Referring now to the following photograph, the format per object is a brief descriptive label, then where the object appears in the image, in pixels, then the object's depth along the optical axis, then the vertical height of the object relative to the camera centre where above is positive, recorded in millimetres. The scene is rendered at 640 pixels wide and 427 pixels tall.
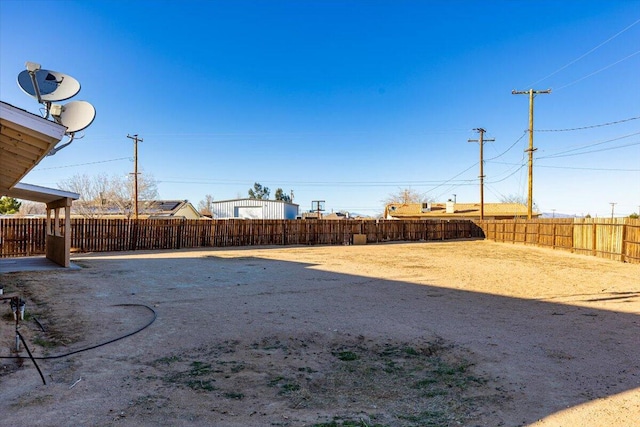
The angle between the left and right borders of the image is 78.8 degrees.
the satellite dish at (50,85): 6914 +2374
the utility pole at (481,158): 30045 +4826
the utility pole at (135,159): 27253 +4021
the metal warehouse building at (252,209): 39875 +787
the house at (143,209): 35688 +546
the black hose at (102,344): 4137 -1550
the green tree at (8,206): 34791 +634
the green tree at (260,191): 77688 +5143
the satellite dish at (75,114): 7465 +1935
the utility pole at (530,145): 22875 +4440
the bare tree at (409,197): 69062 +3840
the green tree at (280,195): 73625 +4241
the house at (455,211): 45219 +986
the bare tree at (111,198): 35906 +1620
